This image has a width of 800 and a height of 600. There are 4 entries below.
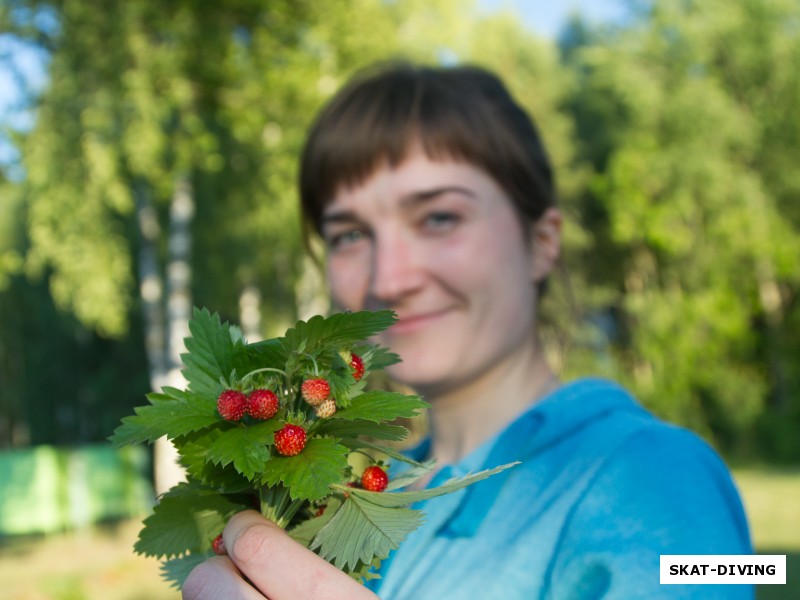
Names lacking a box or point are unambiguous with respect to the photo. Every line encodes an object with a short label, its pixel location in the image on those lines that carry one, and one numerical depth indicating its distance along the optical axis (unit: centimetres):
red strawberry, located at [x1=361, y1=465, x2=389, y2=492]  50
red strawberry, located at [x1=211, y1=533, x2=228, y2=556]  52
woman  54
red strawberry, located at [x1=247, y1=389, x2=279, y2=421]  48
